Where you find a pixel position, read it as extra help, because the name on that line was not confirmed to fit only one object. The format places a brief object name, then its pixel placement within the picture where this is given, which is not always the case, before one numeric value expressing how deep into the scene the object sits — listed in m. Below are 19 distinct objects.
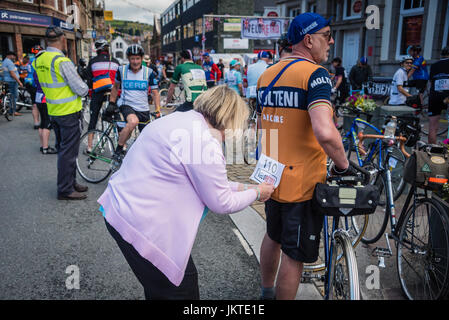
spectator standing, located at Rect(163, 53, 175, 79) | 23.12
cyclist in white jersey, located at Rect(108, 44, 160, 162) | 5.86
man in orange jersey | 2.30
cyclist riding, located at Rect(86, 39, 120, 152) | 7.63
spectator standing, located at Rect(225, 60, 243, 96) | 12.64
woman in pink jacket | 1.86
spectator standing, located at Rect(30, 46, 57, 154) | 7.77
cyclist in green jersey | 7.99
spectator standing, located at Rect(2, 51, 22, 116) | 12.90
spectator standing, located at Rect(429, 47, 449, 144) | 7.00
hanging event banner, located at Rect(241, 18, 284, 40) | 17.61
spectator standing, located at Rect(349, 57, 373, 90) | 13.70
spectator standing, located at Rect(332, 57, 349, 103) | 13.10
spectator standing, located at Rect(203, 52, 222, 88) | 16.12
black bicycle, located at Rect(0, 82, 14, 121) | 12.38
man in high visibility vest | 5.03
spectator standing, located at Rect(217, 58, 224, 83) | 22.39
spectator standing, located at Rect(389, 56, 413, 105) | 8.45
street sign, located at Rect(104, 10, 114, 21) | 38.09
